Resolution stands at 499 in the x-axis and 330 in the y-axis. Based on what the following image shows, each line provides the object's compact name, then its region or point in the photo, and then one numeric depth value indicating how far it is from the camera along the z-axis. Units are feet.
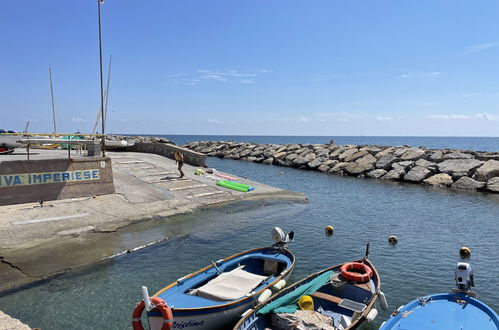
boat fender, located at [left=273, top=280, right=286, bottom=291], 38.67
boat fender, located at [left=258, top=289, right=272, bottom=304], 34.40
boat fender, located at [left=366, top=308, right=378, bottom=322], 33.30
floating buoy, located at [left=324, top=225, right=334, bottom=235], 67.92
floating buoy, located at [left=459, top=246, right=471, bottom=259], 57.06
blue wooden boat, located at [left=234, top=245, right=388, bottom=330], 31.86
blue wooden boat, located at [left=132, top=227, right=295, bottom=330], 29.53
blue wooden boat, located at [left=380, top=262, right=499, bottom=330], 30.63
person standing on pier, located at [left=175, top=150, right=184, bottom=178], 95.72
